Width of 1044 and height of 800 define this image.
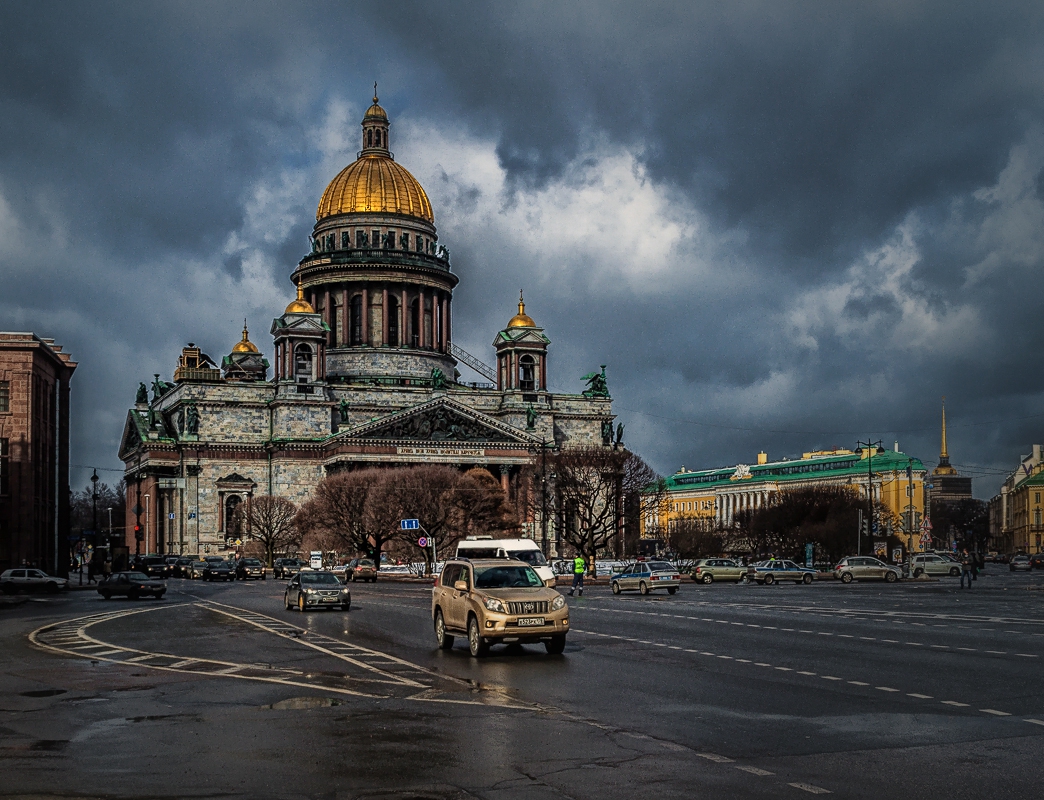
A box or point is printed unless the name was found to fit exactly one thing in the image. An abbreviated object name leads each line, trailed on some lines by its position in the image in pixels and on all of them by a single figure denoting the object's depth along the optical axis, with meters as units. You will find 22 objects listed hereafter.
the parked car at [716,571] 71.38
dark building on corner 71.25
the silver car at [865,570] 71.88
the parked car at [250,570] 85.76
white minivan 50.91
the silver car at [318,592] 41.31
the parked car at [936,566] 78.62
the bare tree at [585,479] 87.44
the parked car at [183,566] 94.56
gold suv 23.95
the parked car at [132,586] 56.22
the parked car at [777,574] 72.69
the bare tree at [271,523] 102.88
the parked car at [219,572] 82.56
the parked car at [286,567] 87.19
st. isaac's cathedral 111.56
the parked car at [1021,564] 113.19
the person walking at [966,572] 61.43
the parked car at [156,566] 91.42
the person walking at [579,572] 55.94
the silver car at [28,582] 63.34
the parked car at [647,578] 55.56
